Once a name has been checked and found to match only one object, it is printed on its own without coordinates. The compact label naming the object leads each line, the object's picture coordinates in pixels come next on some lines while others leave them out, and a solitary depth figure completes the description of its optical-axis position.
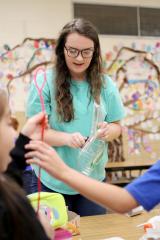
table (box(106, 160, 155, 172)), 4.10
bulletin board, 4.46
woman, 1.67
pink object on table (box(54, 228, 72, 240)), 1.28
